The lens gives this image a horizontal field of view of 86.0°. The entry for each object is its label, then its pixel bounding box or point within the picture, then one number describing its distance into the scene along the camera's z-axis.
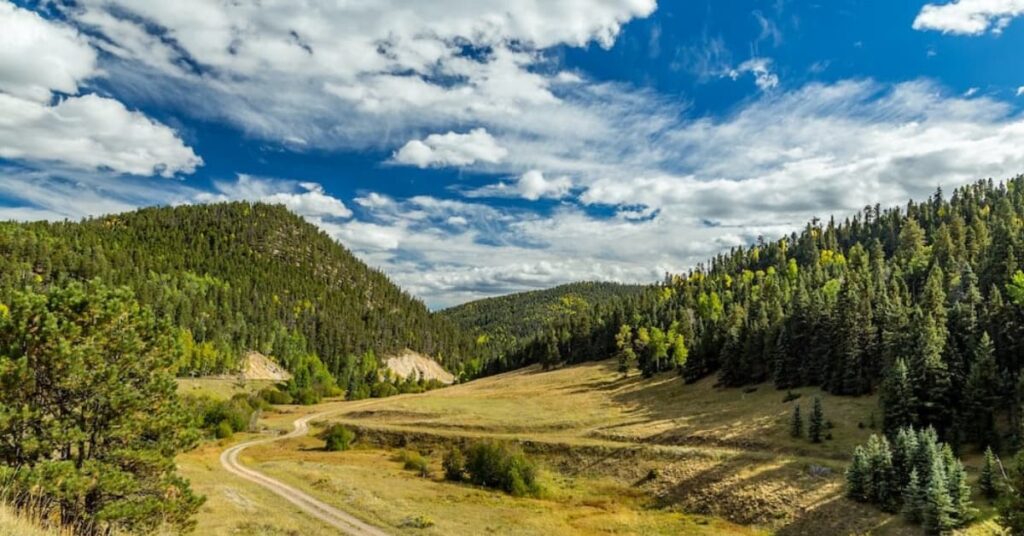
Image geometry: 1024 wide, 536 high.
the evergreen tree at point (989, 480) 42.48
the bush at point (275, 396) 143.00
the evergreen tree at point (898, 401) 59.88
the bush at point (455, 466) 70.50
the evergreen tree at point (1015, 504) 26.52
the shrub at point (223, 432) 98.81
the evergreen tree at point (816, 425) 62.89
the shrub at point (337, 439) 88.88
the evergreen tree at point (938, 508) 38.91
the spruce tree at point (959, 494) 39.45
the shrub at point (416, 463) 71.81
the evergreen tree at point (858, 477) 46.94
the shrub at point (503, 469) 63.06
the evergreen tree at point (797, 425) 65.19
